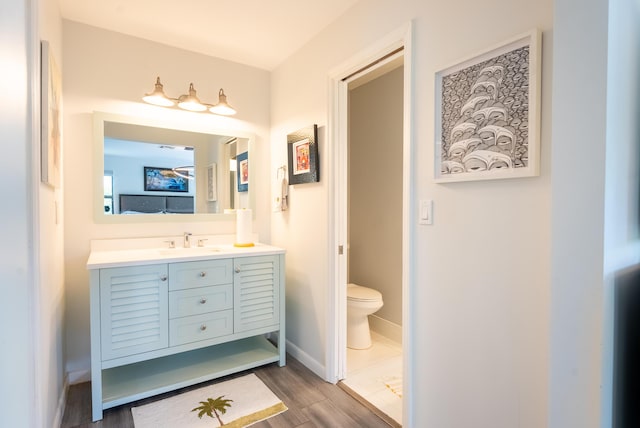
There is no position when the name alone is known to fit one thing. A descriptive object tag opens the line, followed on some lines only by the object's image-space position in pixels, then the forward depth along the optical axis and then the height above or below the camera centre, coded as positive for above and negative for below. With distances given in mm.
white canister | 2609 -168
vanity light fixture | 2318 +788
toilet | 2668 -870
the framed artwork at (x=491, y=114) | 1158 +365
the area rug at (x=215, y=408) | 1831 -1199
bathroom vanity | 1880 -677
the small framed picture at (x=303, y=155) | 2338 +387
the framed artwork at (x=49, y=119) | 1405 +421
